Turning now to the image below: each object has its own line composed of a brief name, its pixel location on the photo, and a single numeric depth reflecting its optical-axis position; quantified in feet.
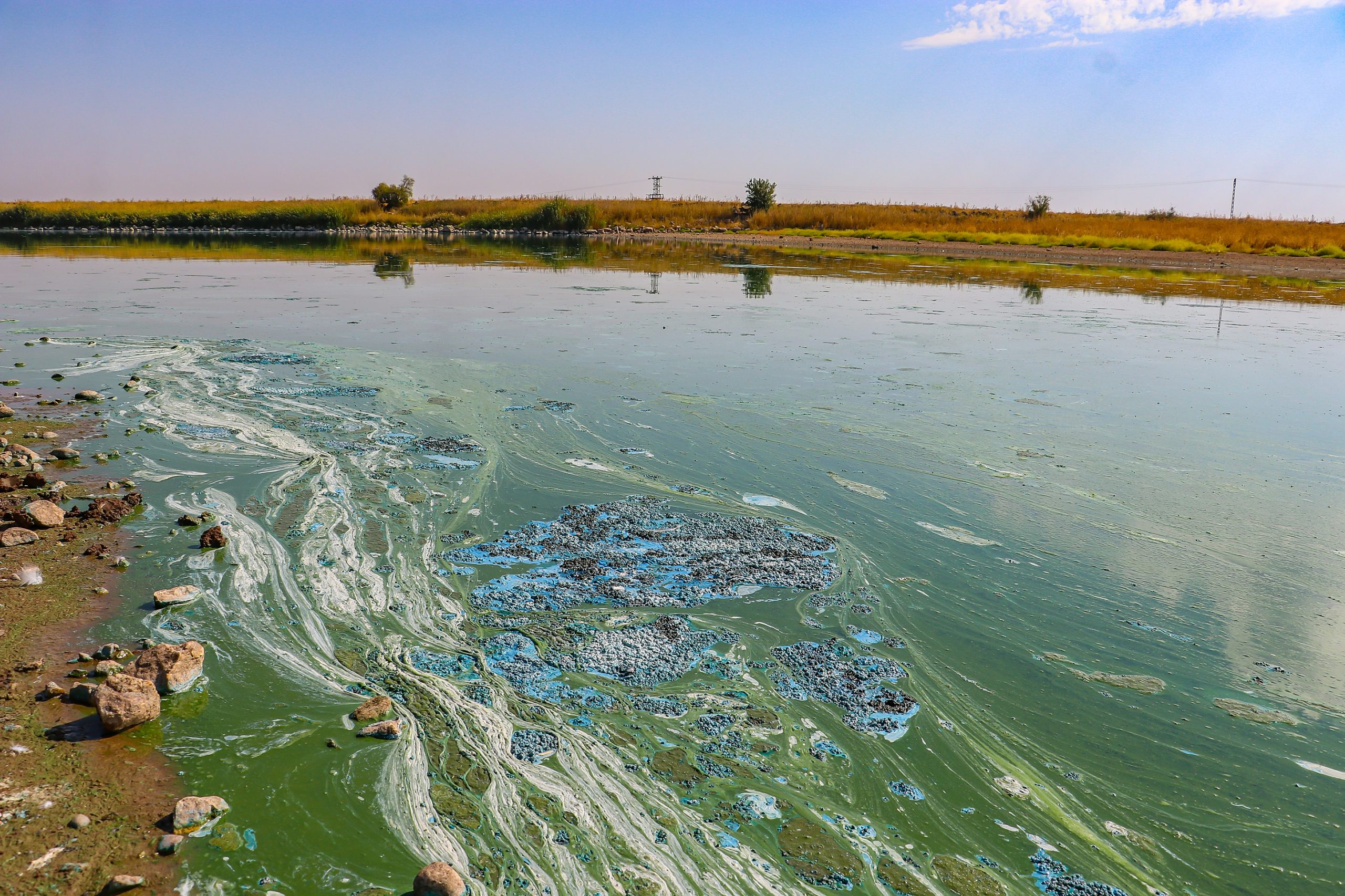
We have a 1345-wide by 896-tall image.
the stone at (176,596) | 10.23
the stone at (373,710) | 8.36
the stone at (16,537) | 11.30
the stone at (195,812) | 6.64
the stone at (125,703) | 7.70
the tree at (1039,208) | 131.03
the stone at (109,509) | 12.48
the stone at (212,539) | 11.85
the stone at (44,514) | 11.79
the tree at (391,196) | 152.35
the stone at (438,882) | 5.98
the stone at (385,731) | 8.08
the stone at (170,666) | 8.50
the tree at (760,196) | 151.53
